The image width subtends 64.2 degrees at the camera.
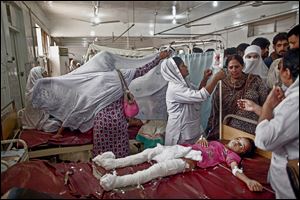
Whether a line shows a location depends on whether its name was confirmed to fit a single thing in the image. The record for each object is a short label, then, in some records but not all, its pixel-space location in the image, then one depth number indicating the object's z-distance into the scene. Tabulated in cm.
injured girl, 186
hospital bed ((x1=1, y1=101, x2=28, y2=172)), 185
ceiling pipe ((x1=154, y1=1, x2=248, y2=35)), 184
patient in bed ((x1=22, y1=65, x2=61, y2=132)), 324
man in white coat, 138
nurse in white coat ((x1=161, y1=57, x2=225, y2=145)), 292
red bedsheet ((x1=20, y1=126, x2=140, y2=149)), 293
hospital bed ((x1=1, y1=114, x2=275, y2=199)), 169
